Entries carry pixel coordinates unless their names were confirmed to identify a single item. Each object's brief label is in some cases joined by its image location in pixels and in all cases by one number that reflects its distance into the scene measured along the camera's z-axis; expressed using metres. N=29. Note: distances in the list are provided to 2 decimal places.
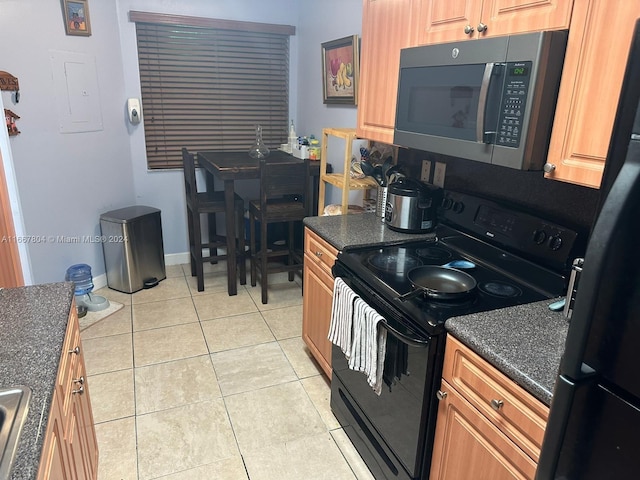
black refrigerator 0.64
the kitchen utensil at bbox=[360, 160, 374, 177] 2.48
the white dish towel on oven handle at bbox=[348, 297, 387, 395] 1.58
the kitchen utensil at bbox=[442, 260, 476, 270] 1.74
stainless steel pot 2.06
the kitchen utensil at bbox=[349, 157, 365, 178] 2.66
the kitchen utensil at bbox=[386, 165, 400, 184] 2.38
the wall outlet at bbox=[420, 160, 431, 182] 2.27
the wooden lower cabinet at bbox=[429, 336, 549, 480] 1.09
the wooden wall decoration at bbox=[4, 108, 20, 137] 2.66
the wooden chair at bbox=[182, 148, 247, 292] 3.42
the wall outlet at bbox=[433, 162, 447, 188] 2.17
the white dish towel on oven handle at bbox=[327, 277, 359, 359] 1.76
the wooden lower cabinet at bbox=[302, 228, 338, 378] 2.18
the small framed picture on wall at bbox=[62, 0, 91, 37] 2.99
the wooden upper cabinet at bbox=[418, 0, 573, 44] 1.25
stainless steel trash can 3.37
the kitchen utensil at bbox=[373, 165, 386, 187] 2.43
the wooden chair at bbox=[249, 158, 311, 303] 3.14
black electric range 1.42
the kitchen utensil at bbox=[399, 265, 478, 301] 1.44
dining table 3.17
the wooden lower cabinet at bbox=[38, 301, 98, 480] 1.01
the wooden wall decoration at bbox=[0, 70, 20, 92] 2.60
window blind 3.58
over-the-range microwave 1.27
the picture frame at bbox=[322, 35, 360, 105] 2.90
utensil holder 2.31
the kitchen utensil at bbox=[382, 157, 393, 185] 2.41
